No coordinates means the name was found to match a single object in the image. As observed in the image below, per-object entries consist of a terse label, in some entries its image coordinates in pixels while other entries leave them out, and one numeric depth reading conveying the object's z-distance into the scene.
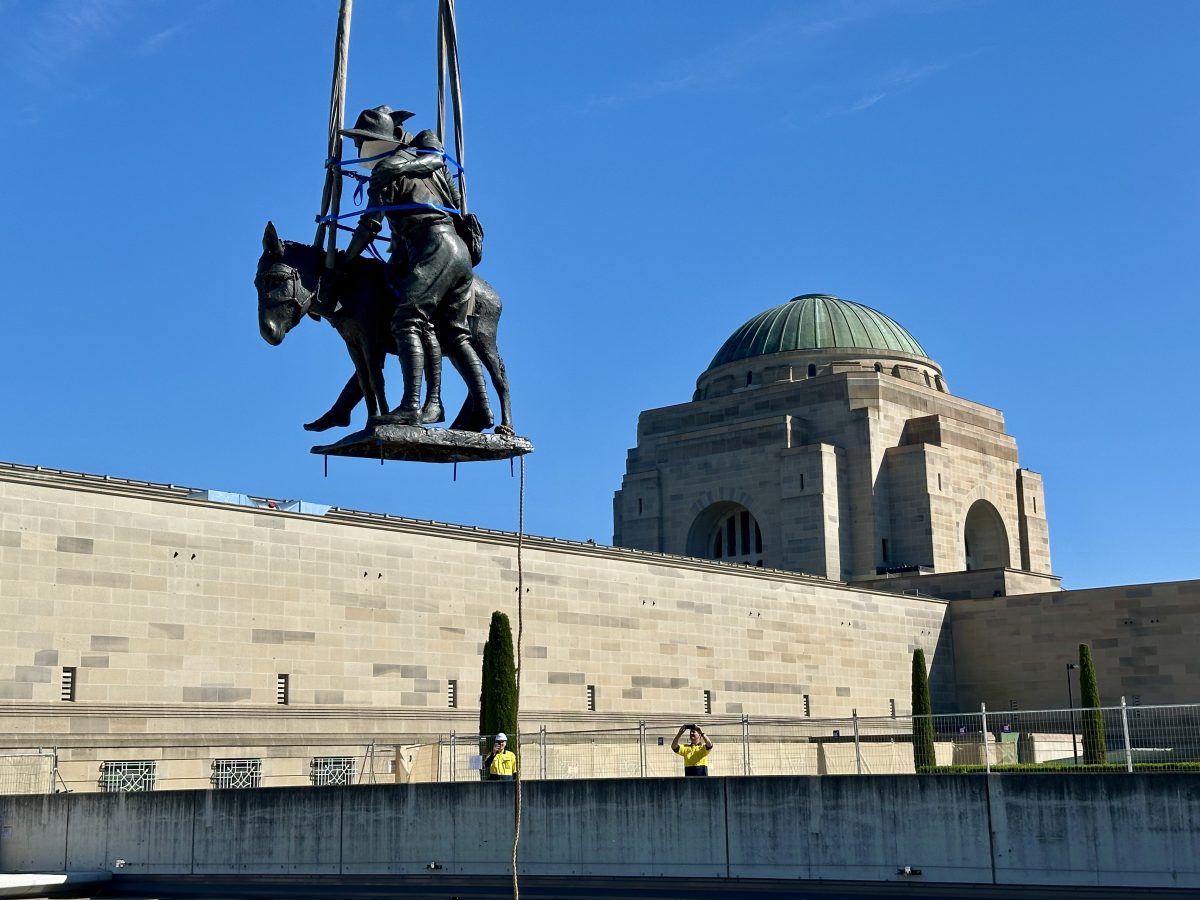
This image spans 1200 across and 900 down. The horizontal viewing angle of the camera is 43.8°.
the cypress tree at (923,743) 30.67
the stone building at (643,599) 36.50
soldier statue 11.08
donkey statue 10.97
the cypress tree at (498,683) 35.16
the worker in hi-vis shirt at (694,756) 26.02
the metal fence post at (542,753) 28.47
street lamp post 60.06
